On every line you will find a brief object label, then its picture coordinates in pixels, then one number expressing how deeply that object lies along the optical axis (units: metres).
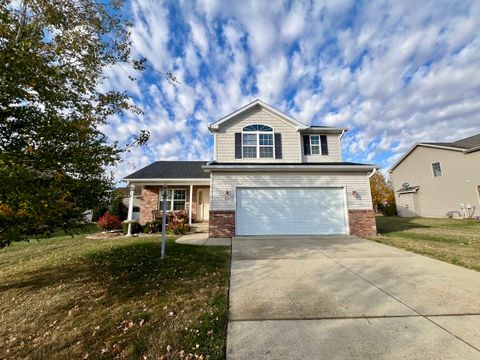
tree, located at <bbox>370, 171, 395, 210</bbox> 27.96
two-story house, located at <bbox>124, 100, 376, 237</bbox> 10.07
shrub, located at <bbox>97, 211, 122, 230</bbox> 12.63
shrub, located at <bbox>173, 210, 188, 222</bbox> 13.12
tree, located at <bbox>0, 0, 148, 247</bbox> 3.35
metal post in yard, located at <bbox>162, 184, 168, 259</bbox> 6.11
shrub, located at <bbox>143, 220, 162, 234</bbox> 11.73
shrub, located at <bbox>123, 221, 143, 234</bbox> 11.60
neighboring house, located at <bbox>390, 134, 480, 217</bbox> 17.11
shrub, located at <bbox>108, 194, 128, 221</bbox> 17.44
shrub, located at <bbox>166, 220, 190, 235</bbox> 11.41
